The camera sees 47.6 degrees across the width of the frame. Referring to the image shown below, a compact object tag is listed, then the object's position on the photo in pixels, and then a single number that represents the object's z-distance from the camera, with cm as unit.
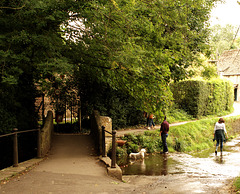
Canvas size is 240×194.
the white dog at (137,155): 1277
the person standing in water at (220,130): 1441
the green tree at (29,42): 809
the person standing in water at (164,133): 1433
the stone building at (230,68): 5575
